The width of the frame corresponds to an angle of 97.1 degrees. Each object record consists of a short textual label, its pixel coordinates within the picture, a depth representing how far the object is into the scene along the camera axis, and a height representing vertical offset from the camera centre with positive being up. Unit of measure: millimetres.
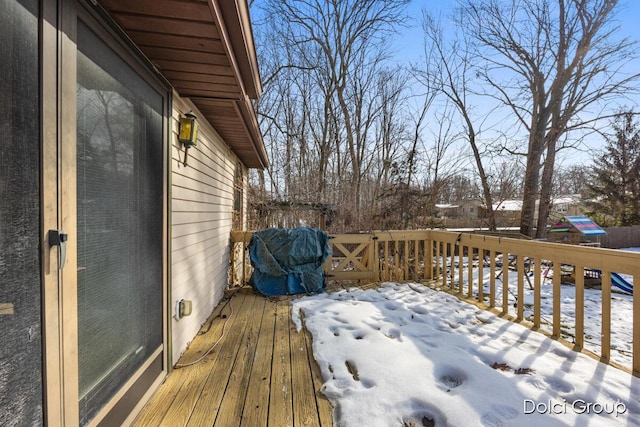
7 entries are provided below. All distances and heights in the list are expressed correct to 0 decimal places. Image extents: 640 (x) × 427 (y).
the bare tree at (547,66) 8000 +4365
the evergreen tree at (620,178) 13984 +1765
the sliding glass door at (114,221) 1255 -61
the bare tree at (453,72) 9773 +5039
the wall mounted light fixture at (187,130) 2434 +694
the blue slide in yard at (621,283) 4882 -1288
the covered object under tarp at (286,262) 4242 -790
